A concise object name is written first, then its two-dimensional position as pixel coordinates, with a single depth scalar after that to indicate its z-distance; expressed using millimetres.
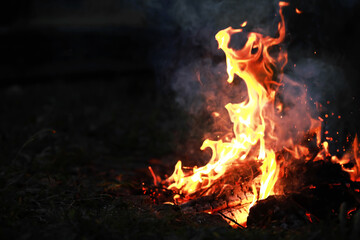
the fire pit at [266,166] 3576
